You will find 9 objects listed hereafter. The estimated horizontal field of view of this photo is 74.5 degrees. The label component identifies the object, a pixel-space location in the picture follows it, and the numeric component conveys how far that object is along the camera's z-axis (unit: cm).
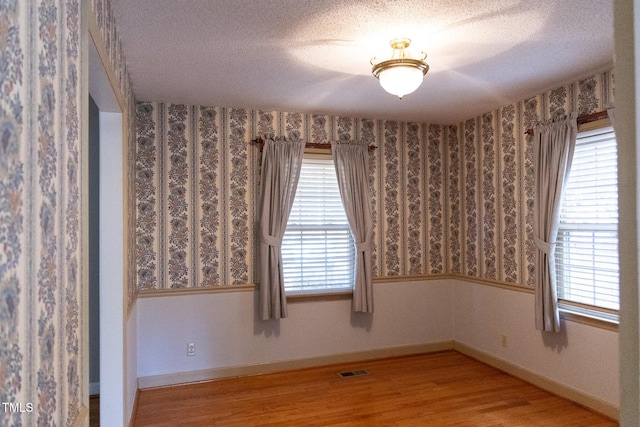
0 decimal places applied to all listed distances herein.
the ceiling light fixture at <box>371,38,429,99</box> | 257
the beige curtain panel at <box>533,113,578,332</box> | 344
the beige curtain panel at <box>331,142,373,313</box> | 441
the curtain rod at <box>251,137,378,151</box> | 434
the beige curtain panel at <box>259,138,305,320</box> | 407
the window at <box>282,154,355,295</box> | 431
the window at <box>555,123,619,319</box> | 316
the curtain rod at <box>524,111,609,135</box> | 317
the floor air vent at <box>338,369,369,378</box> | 409
